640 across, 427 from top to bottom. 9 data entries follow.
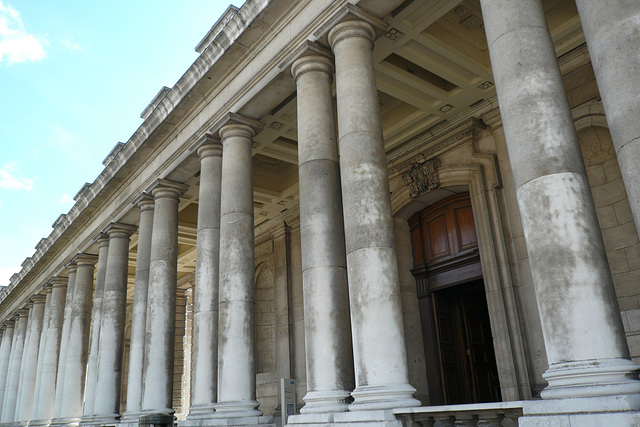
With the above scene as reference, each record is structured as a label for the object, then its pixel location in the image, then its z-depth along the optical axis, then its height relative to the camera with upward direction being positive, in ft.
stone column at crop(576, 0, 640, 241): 22.16 +12.51
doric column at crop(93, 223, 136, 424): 64.34 +9.43
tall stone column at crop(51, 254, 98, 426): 76.74 +7.50
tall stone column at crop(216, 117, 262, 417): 43.21 +9.42
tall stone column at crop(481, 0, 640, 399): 21.53 +6.83
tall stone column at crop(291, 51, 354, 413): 34.09 +9.54
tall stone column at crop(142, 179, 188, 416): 54.54 +10.31
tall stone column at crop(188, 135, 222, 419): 47.01 +10.23
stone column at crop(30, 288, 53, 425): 93.09 +9.71
